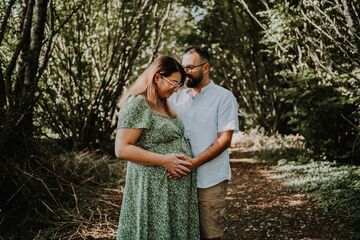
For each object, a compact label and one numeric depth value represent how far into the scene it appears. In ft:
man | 9.99
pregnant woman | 8.95
